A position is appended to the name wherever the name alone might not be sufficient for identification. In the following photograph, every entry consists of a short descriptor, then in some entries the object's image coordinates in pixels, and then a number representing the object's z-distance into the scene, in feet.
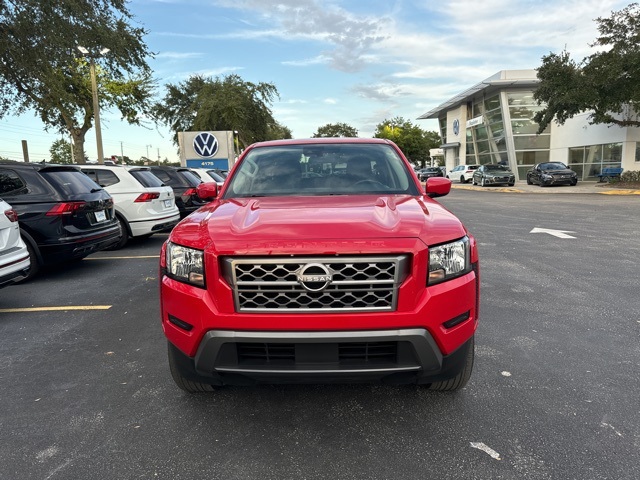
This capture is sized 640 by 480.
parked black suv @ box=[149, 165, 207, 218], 35.70
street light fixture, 46.73
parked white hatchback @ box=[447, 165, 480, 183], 125.39
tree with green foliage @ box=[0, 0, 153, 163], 38.40
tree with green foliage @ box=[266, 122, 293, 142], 142.31
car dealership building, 93.50
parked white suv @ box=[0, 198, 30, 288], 15.51
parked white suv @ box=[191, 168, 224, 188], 43.05
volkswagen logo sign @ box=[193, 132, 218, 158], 69.15
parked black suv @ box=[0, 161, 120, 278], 19.97
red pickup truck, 7.63
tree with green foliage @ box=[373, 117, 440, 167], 228.02
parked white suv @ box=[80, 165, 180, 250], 28.25
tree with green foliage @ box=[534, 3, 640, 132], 72.08
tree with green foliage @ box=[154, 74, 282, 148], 118.21
